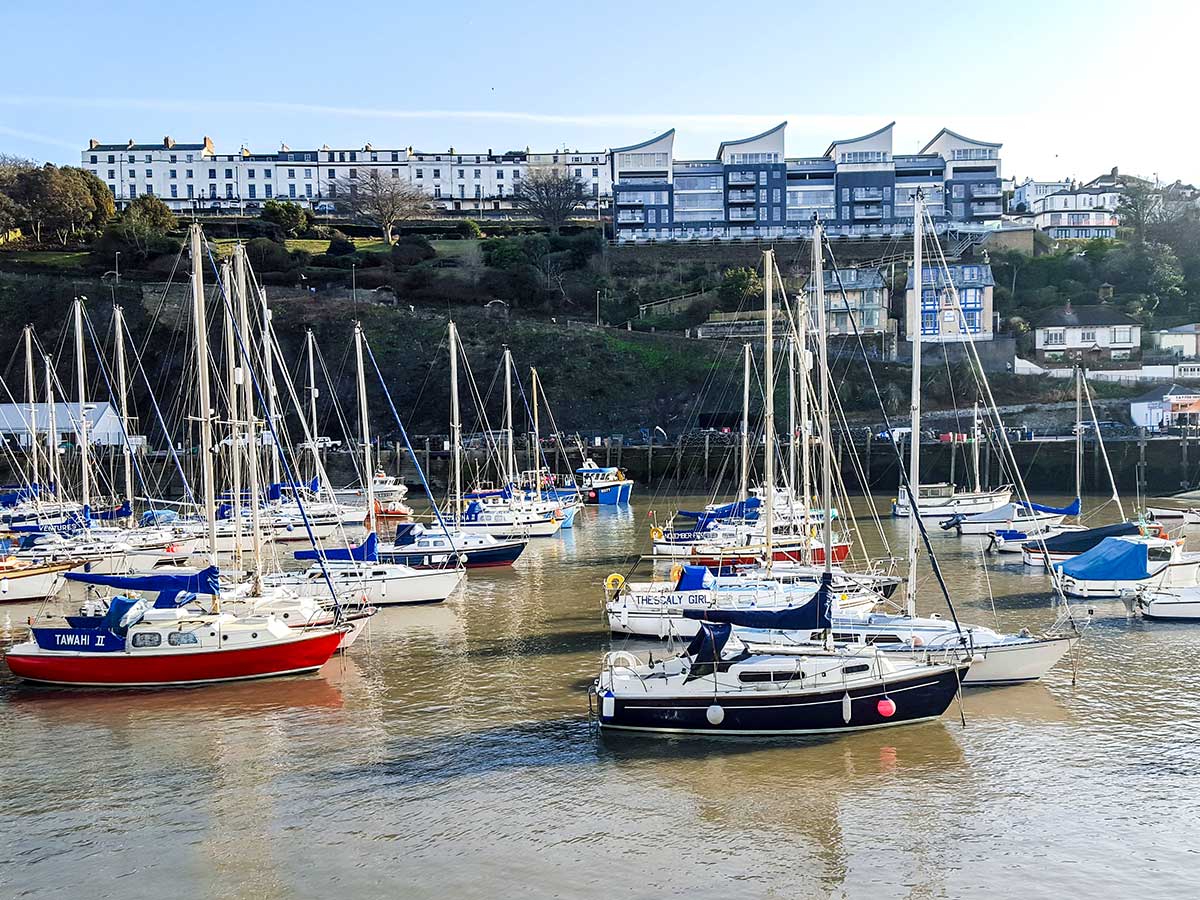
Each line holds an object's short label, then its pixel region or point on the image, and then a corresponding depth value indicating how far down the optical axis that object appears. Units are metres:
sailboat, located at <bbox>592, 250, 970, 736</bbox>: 17.52
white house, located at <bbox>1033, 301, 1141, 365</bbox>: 73.75
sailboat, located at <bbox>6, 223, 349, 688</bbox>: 21.19
